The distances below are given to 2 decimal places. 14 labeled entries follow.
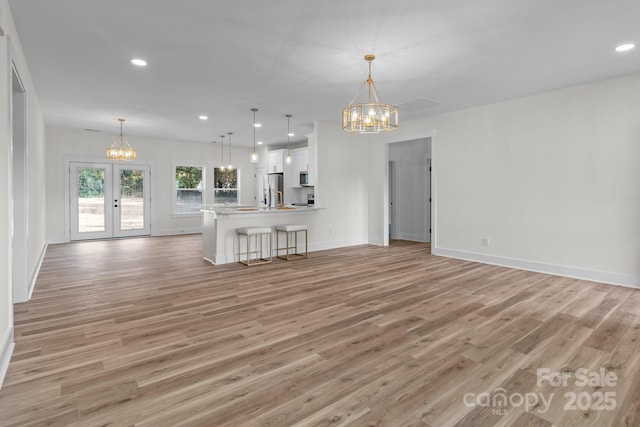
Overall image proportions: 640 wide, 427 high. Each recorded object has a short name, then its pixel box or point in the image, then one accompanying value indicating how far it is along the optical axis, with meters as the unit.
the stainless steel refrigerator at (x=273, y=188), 10.13
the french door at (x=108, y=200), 8.73
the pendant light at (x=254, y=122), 6.27
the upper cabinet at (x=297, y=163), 9.16
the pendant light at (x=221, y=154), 10.65
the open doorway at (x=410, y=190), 8.62
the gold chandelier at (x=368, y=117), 3.60
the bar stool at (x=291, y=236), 6.54
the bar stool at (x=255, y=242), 5.96
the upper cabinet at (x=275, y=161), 9.92
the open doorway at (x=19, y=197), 3.85
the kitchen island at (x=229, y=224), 6.02
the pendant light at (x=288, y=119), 6.78
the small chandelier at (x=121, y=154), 7.11
